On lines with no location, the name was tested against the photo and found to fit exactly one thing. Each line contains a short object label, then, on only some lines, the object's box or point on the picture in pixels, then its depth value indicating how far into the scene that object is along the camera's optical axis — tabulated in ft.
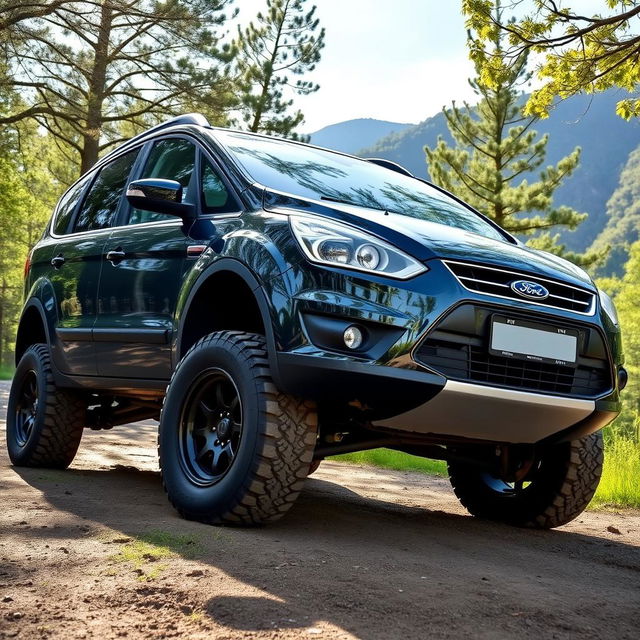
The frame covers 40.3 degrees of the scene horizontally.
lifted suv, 11.09
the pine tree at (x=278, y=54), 93.40
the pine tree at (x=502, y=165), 81.82
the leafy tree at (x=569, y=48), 28.02
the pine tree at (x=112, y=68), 54.19
